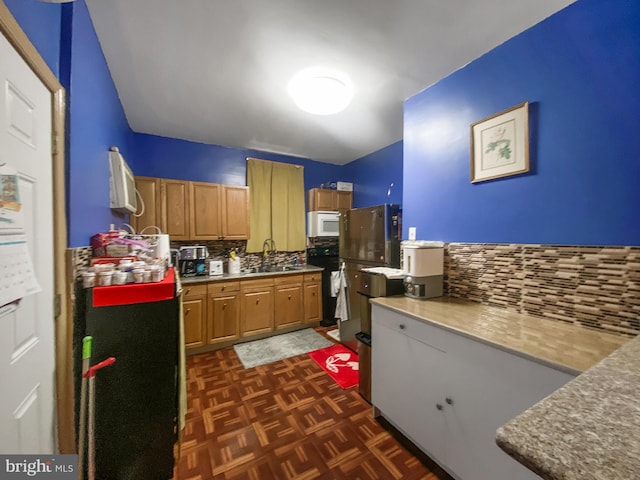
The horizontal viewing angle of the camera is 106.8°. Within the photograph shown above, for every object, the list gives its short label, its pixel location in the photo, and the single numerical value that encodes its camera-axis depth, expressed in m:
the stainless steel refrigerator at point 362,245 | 2.65
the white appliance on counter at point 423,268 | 1.82
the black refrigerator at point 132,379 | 1.20
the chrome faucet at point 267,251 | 3.75
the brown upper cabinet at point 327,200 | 3.97
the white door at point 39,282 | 0.76
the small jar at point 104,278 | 1.22
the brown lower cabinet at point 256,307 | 3.10
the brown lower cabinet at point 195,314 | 2.75
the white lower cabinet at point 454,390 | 1.04
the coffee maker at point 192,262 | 3.02
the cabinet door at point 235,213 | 3.30
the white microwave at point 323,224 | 3.86
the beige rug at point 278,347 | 2.71
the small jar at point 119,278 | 1.24
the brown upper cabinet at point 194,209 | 2.92
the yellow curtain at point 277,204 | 3.65
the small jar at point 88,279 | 1.19
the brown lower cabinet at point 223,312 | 2.89
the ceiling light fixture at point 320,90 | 1.94
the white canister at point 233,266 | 3.33
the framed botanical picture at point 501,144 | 1.53
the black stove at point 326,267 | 3.69
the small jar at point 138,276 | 1.28
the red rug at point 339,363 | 2.29
